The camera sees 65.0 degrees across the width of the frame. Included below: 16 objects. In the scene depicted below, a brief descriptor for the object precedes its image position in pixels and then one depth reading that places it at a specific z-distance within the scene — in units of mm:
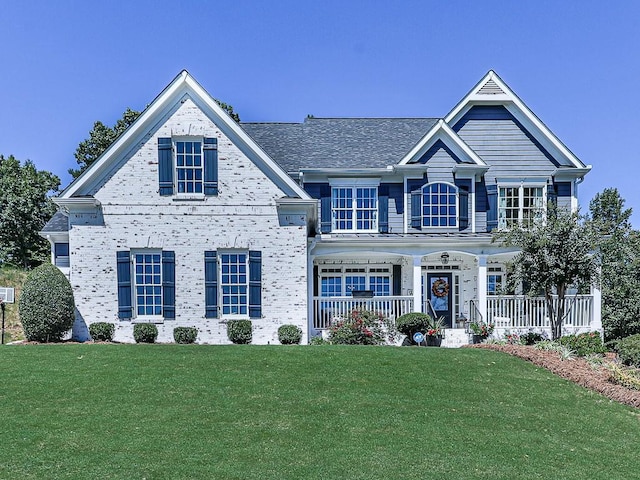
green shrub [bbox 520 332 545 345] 17531
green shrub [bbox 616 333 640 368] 14836
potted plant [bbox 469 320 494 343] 17375
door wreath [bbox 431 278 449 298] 20359
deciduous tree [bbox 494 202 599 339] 16172
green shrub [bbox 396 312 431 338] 16906
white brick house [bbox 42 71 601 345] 16266
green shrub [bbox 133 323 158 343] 15828
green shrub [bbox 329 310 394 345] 16266
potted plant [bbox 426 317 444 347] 16969
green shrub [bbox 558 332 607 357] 15441
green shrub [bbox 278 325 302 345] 16016
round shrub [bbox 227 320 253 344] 16000
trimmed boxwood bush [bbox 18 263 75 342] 15031
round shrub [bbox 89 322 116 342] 15844
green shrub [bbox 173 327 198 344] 15938
